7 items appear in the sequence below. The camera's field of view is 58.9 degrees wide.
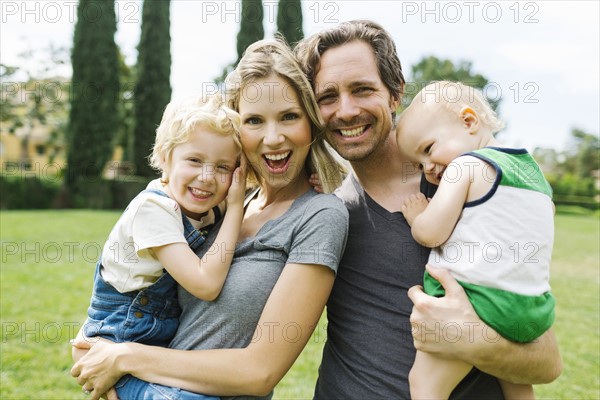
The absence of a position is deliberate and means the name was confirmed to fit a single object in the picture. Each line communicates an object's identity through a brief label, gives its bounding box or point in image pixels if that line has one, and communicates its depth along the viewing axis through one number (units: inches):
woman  70.7
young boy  74.2
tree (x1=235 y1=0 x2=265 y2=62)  757.3
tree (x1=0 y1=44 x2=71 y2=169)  723.4
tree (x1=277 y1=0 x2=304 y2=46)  770.8
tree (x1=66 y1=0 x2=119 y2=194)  735.1
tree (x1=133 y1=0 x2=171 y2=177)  756.6
